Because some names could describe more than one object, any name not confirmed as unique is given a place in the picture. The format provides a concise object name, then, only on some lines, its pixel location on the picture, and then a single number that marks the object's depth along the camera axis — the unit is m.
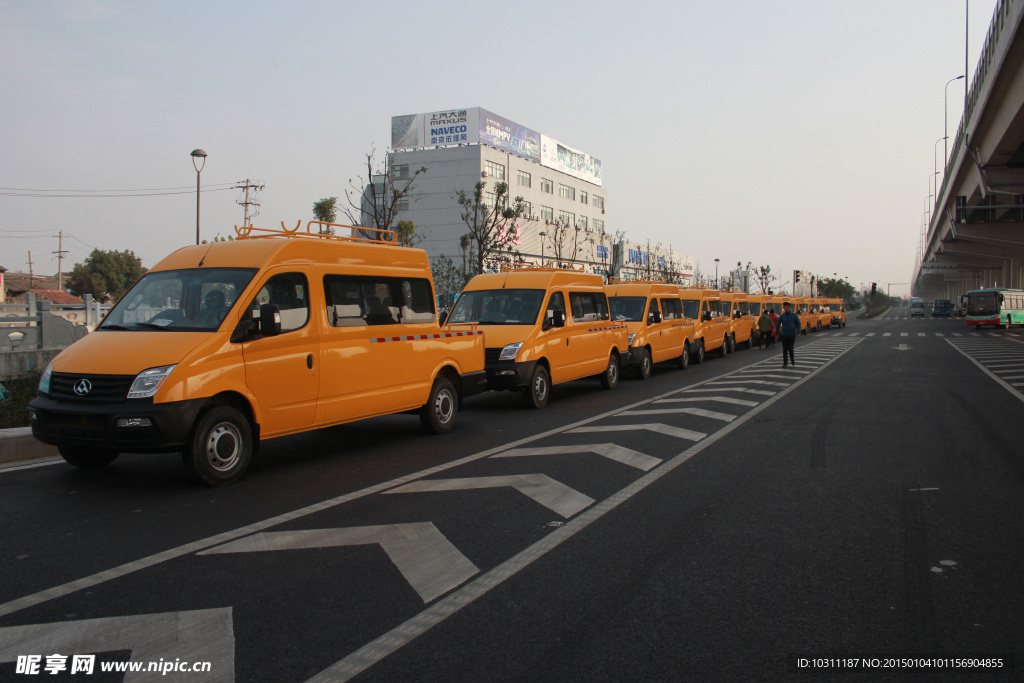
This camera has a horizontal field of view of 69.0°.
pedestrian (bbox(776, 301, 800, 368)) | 19.67
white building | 66.47
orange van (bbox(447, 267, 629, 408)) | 12.11
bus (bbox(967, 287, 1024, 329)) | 49.00
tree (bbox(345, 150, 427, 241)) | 61.07
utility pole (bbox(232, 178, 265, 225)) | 61.06
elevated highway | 18.20
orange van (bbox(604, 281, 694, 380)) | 17.39
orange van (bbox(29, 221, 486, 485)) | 6.48
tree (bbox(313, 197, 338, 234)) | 27.78
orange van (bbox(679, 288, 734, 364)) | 22.20
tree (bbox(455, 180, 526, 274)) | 30.87
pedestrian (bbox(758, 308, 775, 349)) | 27.80
